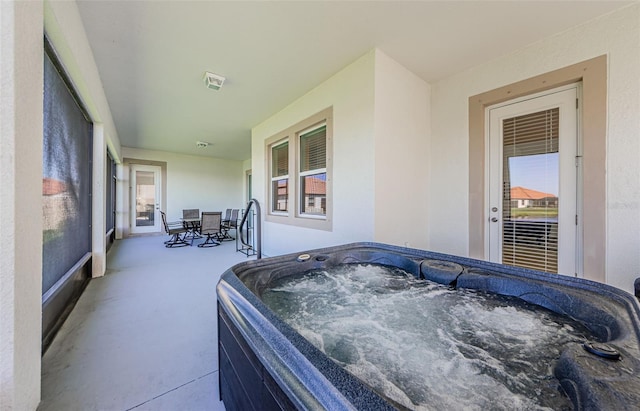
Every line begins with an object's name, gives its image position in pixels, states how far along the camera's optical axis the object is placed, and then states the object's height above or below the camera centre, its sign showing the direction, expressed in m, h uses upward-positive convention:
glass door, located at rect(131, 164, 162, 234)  6.90 +0.12
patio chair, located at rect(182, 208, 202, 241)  6.04 -0.48
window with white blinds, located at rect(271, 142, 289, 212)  4.32 +0.50
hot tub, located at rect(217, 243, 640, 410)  0.58 -0.49
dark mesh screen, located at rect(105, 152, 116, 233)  5.08 +0.26
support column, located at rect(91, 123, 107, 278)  3.15 -0.05
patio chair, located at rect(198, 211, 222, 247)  5.53 -0.51
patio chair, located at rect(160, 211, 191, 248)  5.41 -0.95
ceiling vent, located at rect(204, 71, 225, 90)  2.90 +1.57
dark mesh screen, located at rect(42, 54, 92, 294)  1.75 +0.21
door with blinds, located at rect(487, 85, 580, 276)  2.31 +0.25
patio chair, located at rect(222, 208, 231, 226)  7.77 -0.39
